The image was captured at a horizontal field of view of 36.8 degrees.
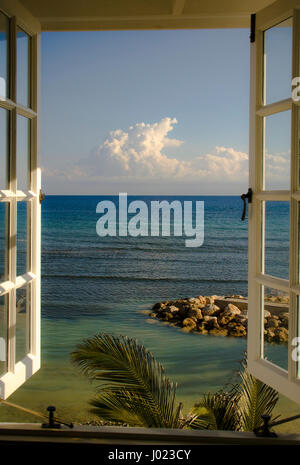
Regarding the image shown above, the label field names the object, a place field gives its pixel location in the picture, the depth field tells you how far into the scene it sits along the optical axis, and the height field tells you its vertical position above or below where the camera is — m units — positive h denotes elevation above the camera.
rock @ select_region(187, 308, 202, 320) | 9.02 -1.73
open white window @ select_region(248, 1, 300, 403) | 1.50 +0.12
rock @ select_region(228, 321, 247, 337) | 8.05 -1.85
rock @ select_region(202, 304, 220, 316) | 8.89 -1.64
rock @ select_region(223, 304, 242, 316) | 9.27 -1.71
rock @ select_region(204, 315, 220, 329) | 8.27 -1.77
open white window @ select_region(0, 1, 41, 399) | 1.52 +0.09
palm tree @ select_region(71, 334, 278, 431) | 2.03 -0.79
